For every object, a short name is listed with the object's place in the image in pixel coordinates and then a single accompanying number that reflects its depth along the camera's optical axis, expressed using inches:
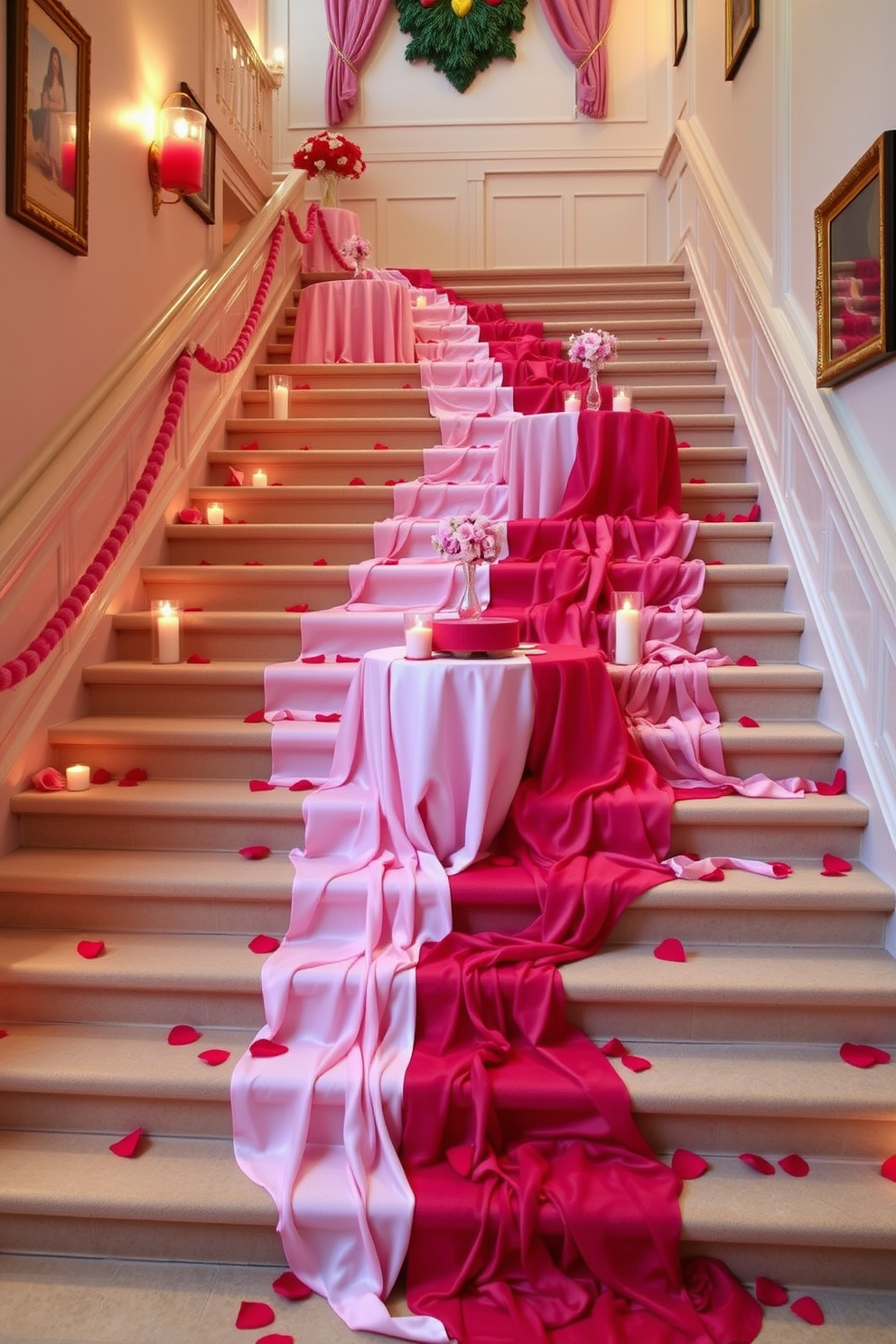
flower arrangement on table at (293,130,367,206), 279.9
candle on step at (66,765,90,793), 122.8
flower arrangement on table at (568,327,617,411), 177.5
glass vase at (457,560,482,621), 122.4
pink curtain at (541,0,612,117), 319.3
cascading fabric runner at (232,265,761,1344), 81.4
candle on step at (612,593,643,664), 135.7
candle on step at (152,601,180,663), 146.0
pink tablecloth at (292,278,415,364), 230.5
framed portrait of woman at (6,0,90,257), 117.0
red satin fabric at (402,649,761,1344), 79.8
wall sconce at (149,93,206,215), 166.2
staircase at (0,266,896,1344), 84.1
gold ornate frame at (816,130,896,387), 107.0
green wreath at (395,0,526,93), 320.8
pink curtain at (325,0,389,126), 324.2
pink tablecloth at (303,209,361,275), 271.0
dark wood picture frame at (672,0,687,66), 271.0
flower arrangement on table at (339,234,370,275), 243.1
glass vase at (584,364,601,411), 176.6
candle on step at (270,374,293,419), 206.5
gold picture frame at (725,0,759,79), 185.3
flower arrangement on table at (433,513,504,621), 120.9
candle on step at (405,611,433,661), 113.7
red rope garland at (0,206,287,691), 113.3
